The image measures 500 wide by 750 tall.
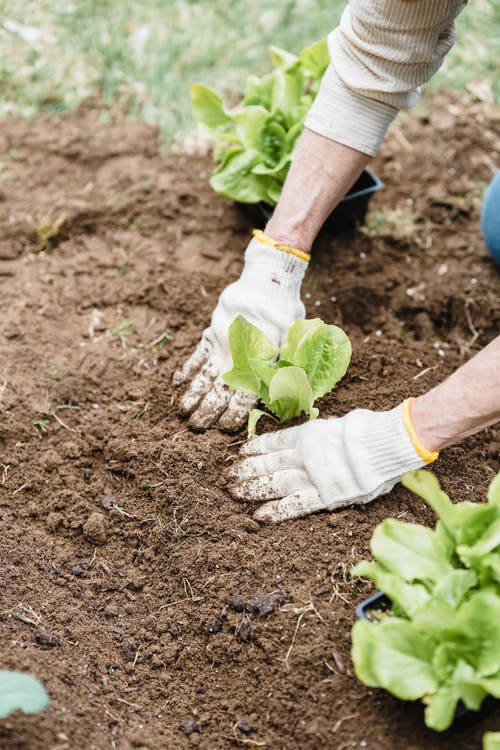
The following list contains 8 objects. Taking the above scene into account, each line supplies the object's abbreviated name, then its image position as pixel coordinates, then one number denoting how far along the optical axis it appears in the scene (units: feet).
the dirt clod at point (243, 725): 5.72
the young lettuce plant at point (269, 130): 9.11
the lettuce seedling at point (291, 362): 6.88
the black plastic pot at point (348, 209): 9.35
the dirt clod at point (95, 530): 6.94
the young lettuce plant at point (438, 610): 4.76
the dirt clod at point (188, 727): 5.82
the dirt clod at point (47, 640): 6.05
